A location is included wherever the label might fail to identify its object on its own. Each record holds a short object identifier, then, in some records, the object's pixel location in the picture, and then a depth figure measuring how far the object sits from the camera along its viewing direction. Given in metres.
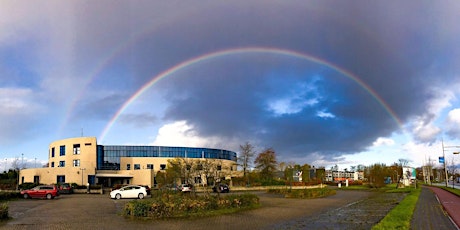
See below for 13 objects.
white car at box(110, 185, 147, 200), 40.90
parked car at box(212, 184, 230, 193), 53.97
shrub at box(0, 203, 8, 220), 21.25
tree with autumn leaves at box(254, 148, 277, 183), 77.69
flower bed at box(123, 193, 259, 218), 20.89
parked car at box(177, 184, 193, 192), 50.56
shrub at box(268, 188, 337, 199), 40.94
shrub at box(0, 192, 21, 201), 40.34
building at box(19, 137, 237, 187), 86.12
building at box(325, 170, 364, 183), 128.05
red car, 44.72
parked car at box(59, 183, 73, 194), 60.65
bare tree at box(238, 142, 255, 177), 81.38
